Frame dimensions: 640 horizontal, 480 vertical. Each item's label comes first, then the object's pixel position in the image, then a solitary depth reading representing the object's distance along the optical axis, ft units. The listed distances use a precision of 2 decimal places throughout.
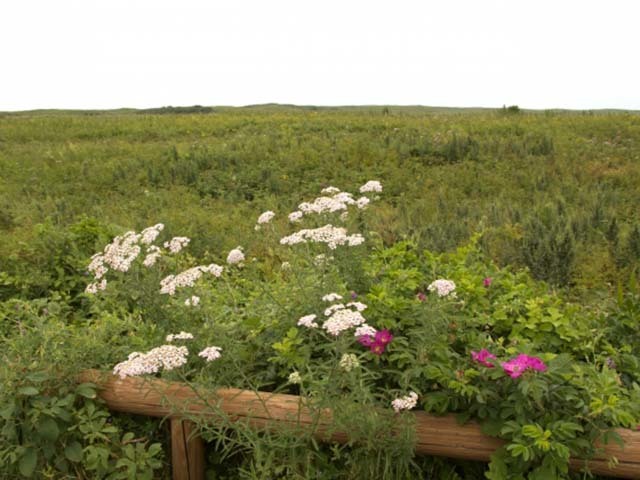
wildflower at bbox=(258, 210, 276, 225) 11.68
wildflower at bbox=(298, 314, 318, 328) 8.72
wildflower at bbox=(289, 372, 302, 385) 8.30
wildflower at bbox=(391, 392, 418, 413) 8.21
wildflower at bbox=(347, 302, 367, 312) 8.63
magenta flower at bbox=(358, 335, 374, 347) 9.48
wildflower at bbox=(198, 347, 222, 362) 8.63
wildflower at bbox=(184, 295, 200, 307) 10.03
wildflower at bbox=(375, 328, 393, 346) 9.66
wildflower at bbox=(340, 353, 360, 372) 7.95
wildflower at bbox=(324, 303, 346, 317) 8.67
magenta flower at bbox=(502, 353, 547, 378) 8.45
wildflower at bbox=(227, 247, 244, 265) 10.71
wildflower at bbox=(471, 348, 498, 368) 9.11
